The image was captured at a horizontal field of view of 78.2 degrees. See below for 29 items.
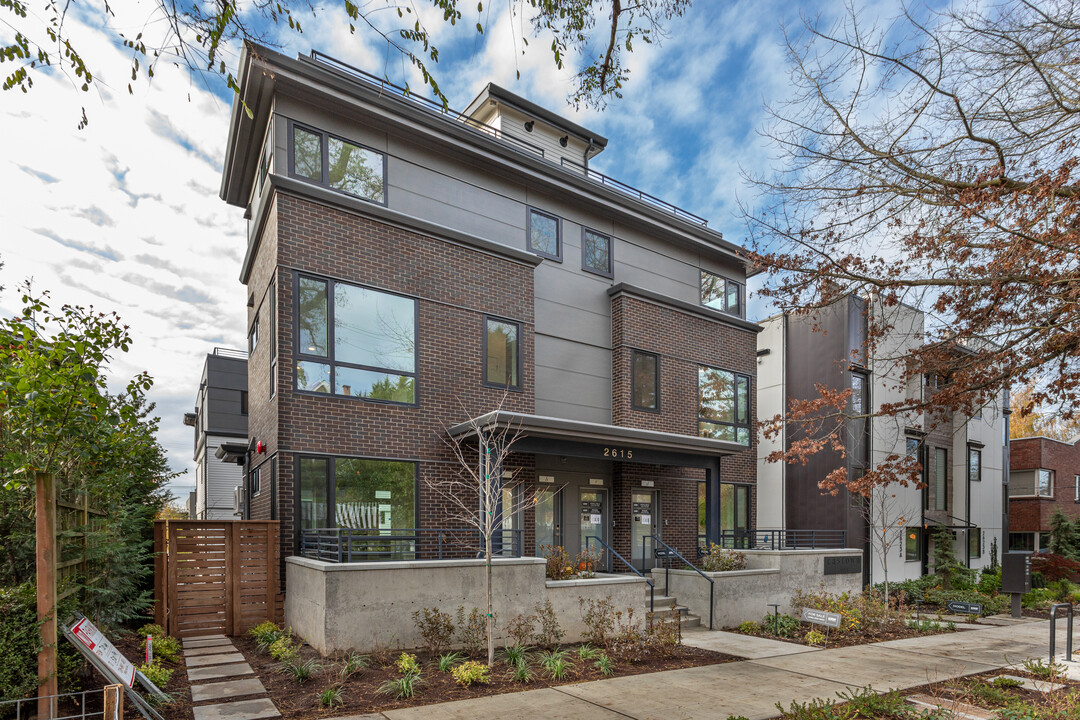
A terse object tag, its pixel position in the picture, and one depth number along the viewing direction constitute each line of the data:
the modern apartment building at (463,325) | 12.16
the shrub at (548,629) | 10.84
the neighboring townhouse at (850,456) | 19.59
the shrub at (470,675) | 8.40
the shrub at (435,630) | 9.87
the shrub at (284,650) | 9.01
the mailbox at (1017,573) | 15.92
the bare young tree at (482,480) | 11.93
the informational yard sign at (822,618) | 11.73
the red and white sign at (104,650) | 5.74
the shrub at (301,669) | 8.30
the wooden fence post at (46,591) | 5.64
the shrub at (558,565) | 11.91
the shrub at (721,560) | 14.66
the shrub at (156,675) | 7.79
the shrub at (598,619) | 11.11
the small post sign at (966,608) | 16.56
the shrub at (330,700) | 7.39
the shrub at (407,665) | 8.56
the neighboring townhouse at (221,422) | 30.42
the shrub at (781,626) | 13.06
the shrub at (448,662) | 8.95
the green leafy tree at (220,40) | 4.93
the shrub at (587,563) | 12.65
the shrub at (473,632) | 10.15
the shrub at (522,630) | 10.36
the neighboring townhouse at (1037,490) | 29.44
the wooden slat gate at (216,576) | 10.91
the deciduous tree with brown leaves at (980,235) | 7.30
